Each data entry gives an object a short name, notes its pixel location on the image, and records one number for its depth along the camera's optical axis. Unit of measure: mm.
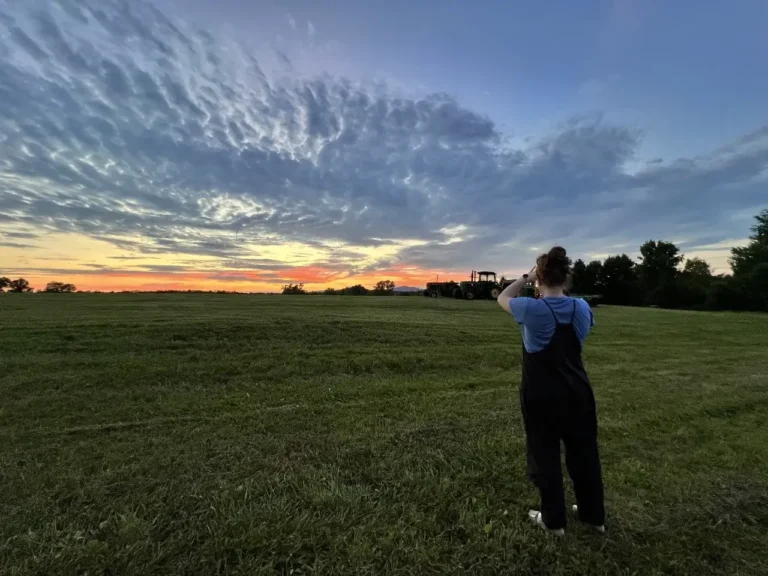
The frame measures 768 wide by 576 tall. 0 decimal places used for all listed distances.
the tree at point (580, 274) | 55397
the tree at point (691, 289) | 53484
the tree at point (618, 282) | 56875
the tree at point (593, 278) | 56906
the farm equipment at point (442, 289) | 33344
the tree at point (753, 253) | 44156
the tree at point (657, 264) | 61509
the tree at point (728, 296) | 46375
